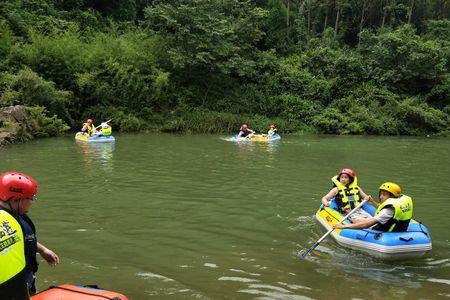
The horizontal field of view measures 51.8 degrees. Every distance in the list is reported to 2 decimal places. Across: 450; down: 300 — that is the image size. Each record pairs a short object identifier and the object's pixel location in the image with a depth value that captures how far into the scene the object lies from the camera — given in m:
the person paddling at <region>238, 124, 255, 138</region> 20.96
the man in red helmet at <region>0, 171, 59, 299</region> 3.21
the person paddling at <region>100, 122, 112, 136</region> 19.17
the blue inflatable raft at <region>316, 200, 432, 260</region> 6.01
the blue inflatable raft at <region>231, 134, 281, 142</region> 20.97
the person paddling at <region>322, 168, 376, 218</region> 7.77
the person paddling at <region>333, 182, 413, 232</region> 6.16
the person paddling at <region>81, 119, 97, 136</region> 19.49
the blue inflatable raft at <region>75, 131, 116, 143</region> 18.97
